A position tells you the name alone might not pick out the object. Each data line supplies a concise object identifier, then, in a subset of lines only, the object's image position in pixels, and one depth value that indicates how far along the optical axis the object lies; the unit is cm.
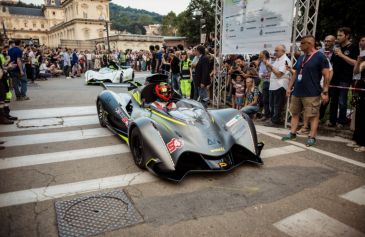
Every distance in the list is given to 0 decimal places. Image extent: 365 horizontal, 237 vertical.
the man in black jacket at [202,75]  891
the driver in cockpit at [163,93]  534
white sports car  1509
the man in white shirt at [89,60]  2506
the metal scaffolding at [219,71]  927
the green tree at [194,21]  5825
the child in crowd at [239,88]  813
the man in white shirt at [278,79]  660
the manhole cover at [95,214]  289
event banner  674
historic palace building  7750
